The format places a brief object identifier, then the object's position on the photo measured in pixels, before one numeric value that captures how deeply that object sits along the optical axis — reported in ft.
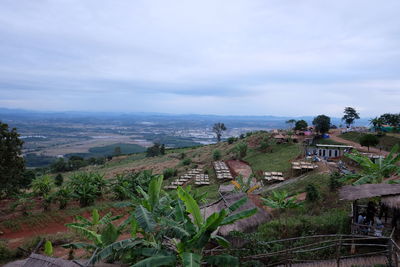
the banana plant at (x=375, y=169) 33.35
